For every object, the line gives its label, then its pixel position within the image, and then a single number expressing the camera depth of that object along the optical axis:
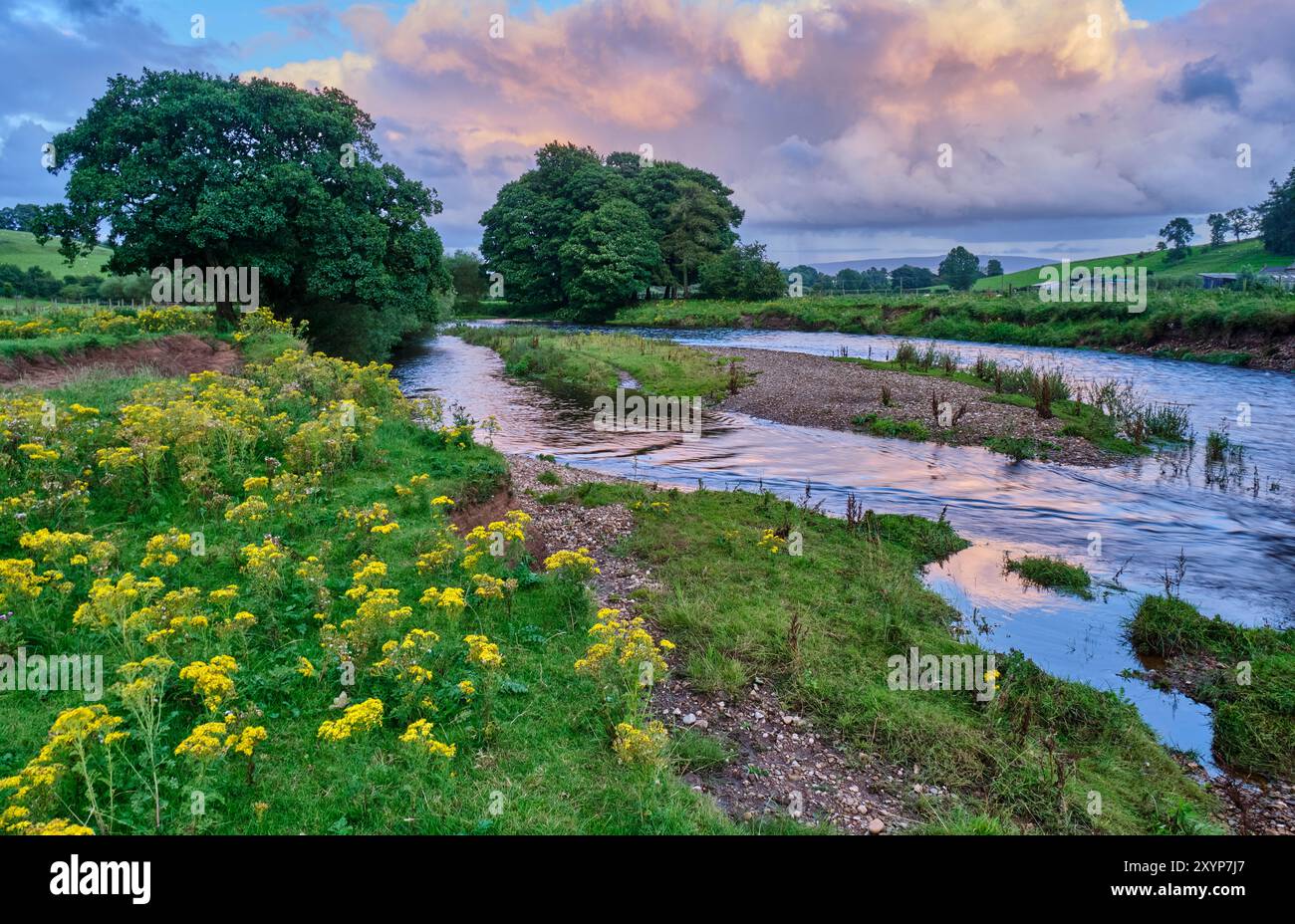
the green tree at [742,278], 77.62
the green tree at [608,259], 75.06
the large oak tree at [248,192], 25.00
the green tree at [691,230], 82.00
